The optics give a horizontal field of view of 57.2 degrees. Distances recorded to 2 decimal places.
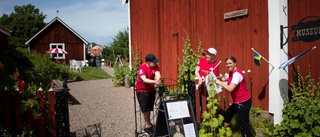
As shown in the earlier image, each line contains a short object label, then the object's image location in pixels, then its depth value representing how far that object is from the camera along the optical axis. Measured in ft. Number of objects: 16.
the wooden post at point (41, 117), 14.55
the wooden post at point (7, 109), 14.30
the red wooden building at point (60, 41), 105.91
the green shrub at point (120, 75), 46.21
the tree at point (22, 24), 177.99
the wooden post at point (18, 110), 14.43
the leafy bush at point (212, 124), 16.03
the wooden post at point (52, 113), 14.57
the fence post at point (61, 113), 14.94
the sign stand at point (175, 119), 15.44
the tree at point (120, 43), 120.22
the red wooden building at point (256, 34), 18.49
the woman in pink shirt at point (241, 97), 15.70
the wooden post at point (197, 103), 18.03
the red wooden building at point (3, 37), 51.27
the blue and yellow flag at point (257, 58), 18.53
